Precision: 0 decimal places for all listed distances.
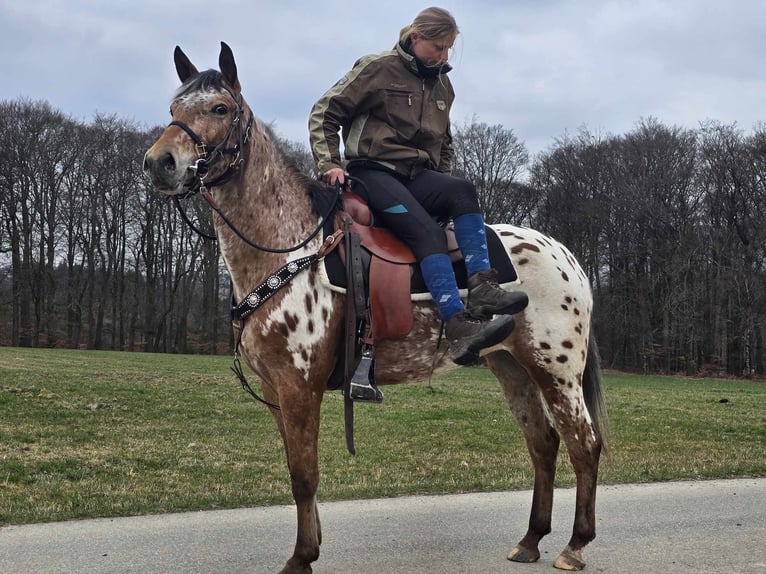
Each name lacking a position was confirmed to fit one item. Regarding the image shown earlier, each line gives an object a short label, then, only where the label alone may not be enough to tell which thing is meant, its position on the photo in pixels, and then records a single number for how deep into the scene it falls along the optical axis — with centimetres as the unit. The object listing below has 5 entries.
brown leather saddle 432
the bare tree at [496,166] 4509
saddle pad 427
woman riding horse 437
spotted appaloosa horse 405
